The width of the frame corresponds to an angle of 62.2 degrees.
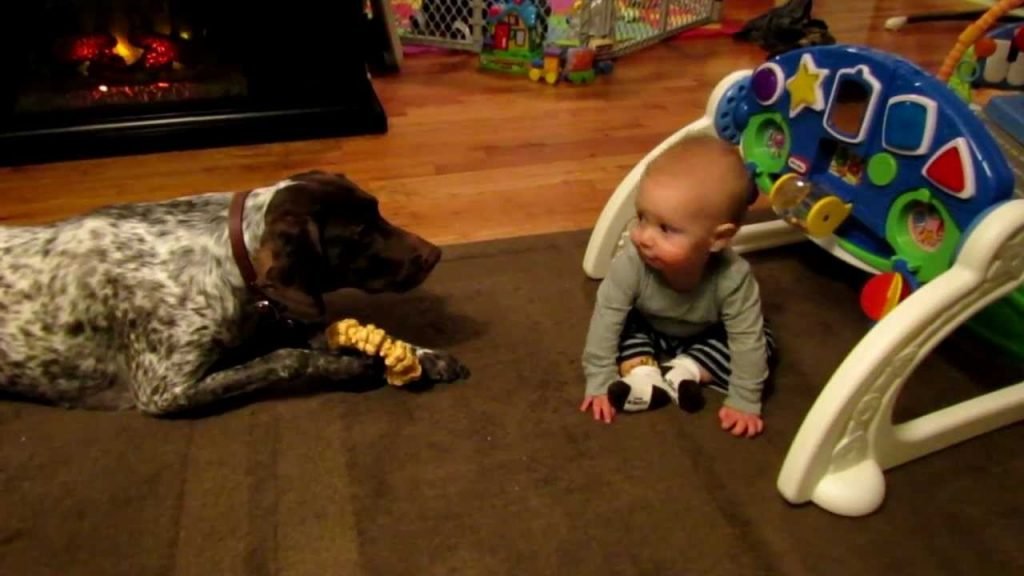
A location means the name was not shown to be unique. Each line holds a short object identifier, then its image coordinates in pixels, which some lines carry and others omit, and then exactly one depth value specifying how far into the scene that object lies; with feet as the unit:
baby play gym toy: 4.85
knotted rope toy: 5.86
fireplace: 9.62
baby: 5.22
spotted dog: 5.71
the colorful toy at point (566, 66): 11.72
